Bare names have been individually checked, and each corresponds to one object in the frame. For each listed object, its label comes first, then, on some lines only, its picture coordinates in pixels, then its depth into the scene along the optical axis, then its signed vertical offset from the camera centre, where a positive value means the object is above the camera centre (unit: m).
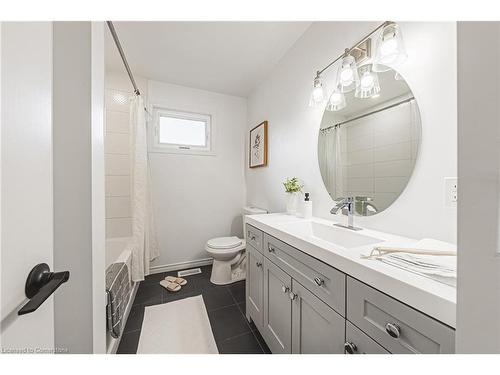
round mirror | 0.91 +0.27
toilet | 1.96 -0.83
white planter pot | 1.56 -0.14
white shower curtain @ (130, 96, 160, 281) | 1.85 +0.00
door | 0.34 +0.03
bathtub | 1.50 -0.66
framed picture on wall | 2.15 +0.50
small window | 2.31 +0.72
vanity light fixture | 0.87 +0.66
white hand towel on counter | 0.50 -0.23
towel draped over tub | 1.07 -0.73
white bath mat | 1.23 -1.08
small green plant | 1.54 +0.00
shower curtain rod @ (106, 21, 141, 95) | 1.29 +1.12
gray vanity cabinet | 0.48 -0.46
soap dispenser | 1.41 -0.17
